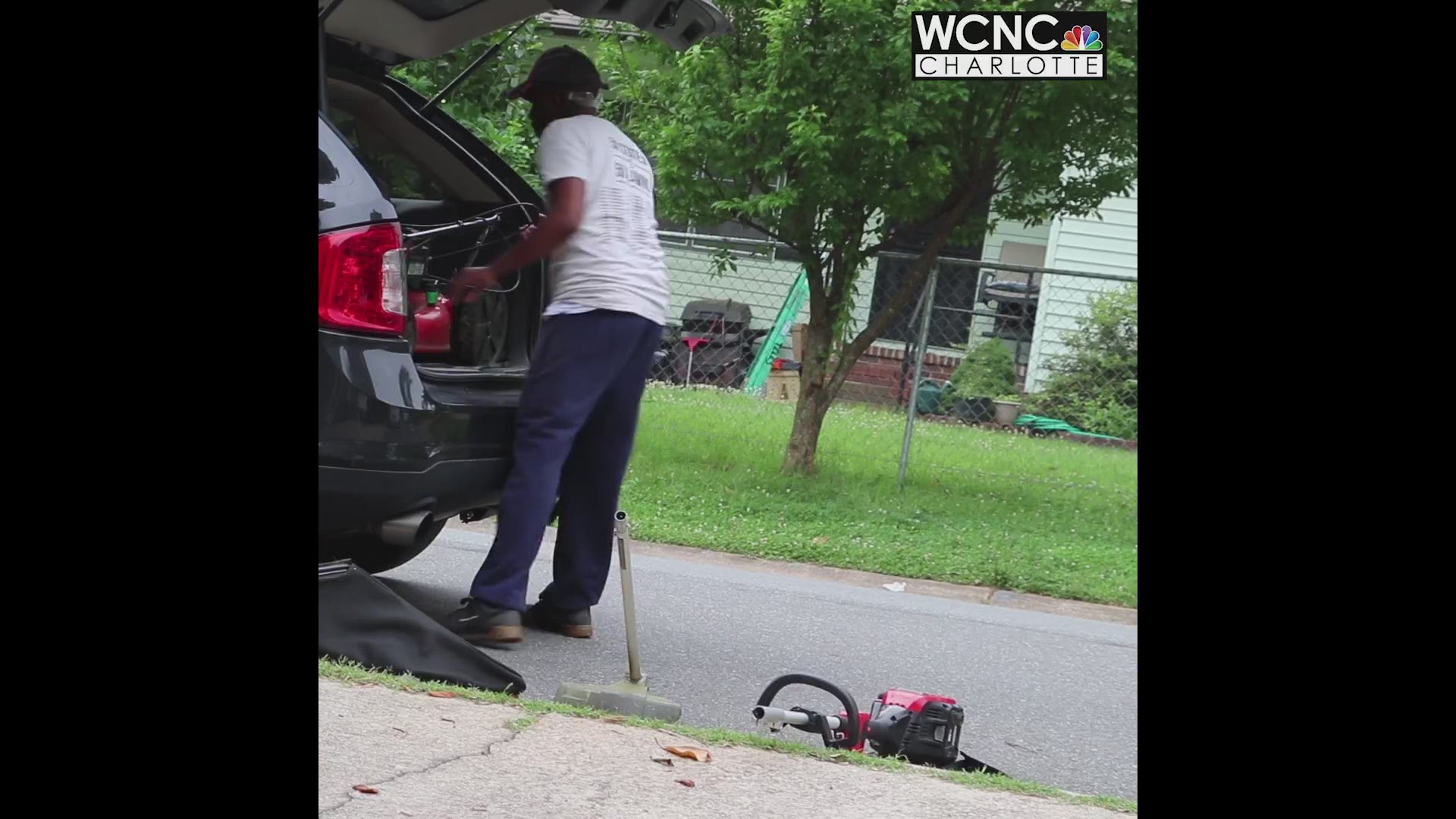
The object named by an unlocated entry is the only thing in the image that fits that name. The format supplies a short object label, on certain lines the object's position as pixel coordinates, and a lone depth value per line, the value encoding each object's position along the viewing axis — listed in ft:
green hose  35.78
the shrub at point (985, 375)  36.96
